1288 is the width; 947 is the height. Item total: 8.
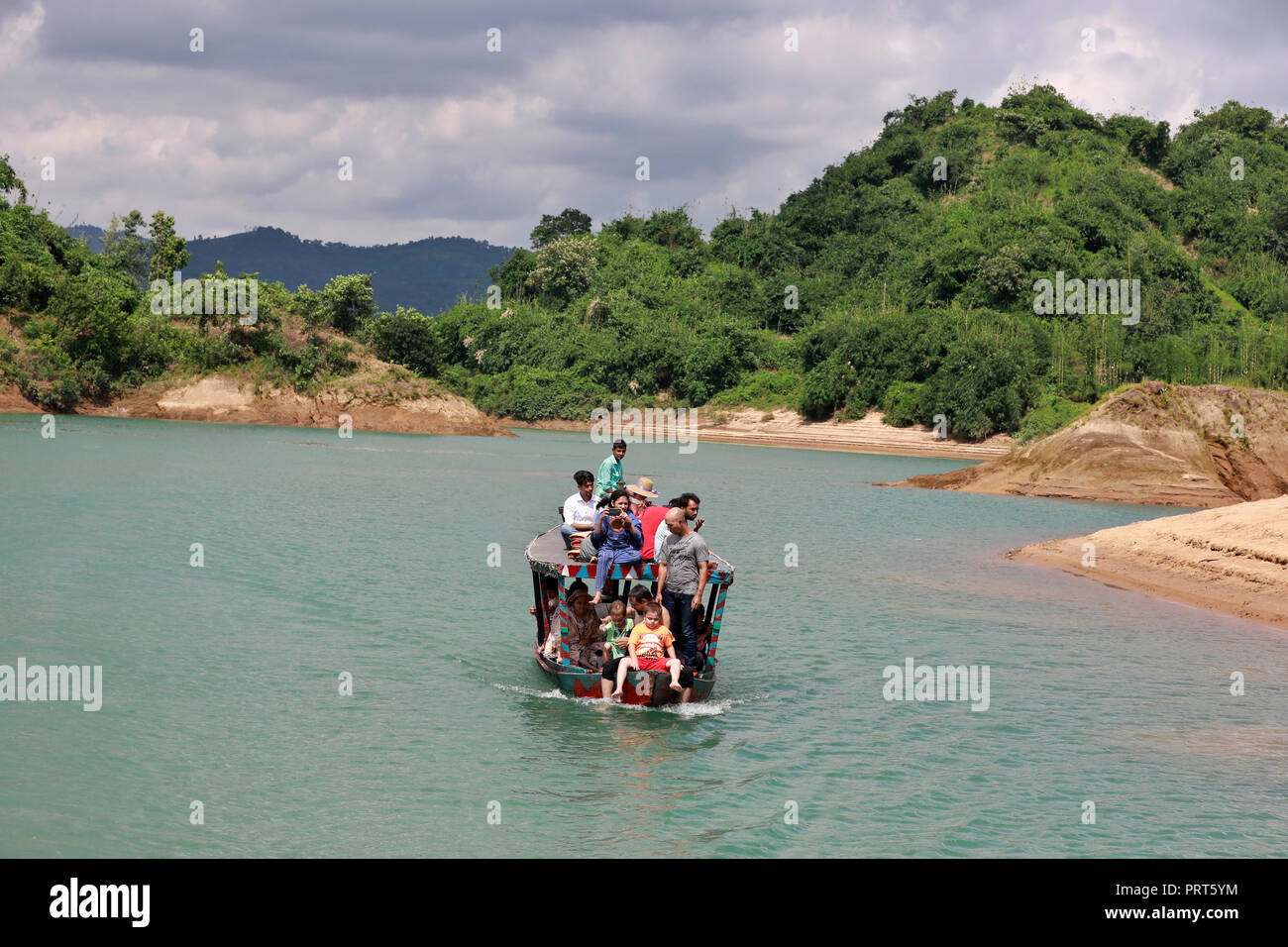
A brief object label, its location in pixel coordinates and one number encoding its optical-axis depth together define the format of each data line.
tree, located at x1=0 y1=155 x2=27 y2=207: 87.50
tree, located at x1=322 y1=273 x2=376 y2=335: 92.81
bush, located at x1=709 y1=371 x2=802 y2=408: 98.69
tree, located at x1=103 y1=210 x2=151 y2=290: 124.25
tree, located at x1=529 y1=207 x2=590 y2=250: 142.88
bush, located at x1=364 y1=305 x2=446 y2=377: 94.50
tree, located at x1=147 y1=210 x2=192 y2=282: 102.06
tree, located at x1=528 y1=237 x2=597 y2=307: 125.62
